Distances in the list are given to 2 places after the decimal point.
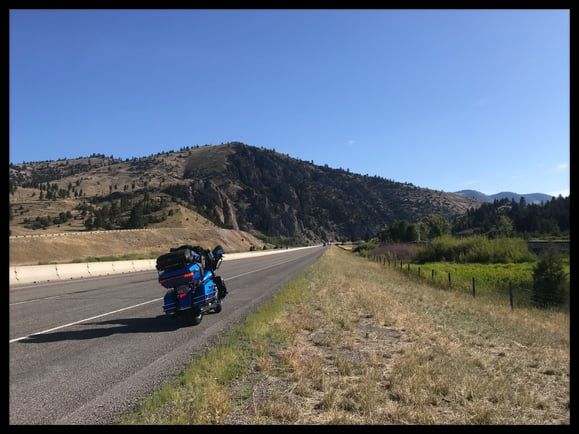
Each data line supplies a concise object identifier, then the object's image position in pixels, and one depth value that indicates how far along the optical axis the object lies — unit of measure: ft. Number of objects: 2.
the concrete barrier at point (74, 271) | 86.02
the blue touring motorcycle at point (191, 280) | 33.09
